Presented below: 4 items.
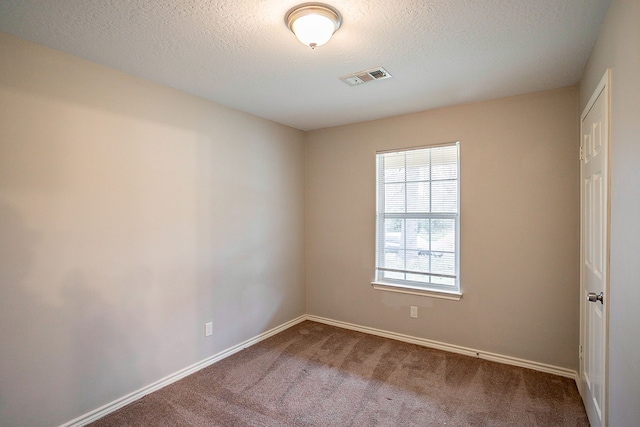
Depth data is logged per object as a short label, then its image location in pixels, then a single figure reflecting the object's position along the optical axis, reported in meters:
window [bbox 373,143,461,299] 3.22
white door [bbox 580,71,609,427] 1.69
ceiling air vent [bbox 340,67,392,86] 2.38
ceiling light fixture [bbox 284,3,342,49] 1.63
